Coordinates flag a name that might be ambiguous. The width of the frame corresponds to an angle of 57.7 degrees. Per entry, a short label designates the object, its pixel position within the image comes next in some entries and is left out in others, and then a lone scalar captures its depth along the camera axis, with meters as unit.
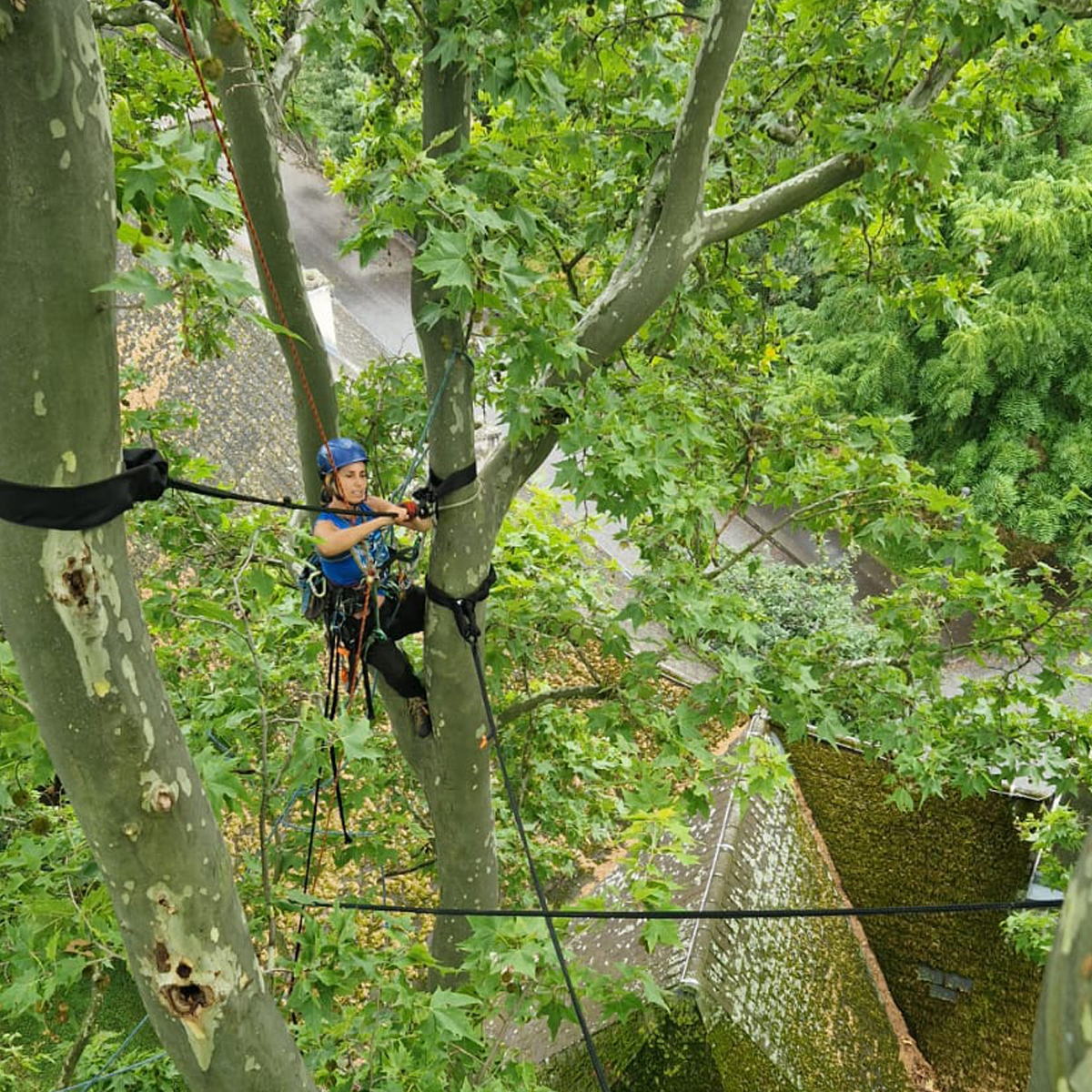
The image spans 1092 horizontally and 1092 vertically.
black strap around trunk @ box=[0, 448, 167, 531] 1.75
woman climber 3.89
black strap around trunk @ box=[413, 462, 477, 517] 3.96
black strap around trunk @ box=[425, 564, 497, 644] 4.12
